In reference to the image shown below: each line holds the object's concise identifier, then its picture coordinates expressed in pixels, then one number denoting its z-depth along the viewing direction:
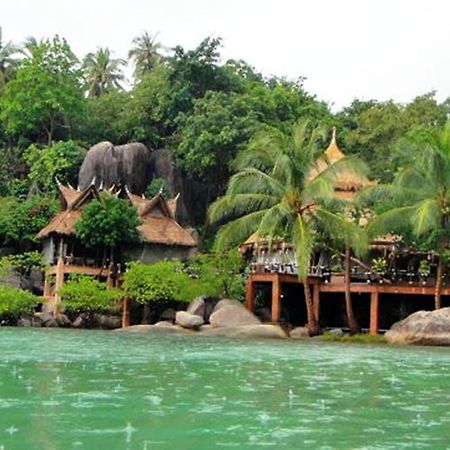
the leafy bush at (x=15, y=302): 31.61
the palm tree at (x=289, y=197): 29.56
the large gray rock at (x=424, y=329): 26.38
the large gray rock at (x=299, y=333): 30.35
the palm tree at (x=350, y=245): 29.48
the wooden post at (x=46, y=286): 36.47
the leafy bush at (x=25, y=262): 36.59
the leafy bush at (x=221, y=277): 33.44
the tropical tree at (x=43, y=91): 43.53
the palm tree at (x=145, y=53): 63.31
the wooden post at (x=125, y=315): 34.25
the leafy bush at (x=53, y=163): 42.22
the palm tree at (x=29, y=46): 45.46
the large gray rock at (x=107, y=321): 34.62
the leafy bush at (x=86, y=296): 32.97
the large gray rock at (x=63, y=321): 33.44
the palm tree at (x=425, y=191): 29.22
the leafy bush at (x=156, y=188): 42.62
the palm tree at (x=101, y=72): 61.50
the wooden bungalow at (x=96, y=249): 36.00
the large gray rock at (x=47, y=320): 33.12
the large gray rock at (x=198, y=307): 32.50
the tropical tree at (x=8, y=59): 51.22
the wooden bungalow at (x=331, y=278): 31.14
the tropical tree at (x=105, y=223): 35.25
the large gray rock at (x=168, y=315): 34.69
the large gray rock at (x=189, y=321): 30.77
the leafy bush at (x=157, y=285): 33.09
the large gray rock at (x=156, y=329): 30.72
